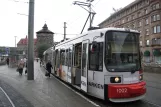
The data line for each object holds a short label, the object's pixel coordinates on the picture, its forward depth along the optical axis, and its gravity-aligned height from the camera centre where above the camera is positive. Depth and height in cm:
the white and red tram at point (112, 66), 746 -25
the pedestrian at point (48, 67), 1774 -66
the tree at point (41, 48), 8388 +462
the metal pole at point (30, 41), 1605 +141
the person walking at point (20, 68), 1981 -82
